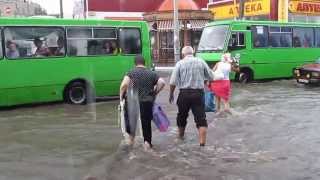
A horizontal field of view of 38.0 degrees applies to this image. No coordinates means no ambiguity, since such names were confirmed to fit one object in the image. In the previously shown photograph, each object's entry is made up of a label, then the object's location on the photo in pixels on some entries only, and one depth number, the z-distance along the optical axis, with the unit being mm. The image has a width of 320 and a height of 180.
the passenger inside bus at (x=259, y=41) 20121
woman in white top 11175
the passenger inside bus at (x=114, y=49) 14082
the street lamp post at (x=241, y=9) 26657
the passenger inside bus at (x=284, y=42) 21153
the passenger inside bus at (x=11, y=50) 12395
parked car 17815
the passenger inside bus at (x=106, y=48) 13941
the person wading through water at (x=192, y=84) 7831
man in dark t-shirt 7609
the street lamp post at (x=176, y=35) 24671
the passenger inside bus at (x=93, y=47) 13699
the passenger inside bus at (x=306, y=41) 22092
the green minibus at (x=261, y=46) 19335
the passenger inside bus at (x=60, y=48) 13185
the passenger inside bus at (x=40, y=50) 12830
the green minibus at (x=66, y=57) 12455
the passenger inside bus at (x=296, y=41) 21565
